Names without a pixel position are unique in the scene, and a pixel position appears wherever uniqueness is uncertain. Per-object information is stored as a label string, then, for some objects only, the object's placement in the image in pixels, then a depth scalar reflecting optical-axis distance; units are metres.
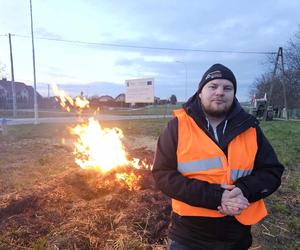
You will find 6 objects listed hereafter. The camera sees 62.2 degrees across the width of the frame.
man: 1.62
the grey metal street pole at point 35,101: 17.35
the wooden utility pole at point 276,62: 21.85
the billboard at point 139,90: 17.06
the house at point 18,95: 42.36
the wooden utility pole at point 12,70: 24.19
